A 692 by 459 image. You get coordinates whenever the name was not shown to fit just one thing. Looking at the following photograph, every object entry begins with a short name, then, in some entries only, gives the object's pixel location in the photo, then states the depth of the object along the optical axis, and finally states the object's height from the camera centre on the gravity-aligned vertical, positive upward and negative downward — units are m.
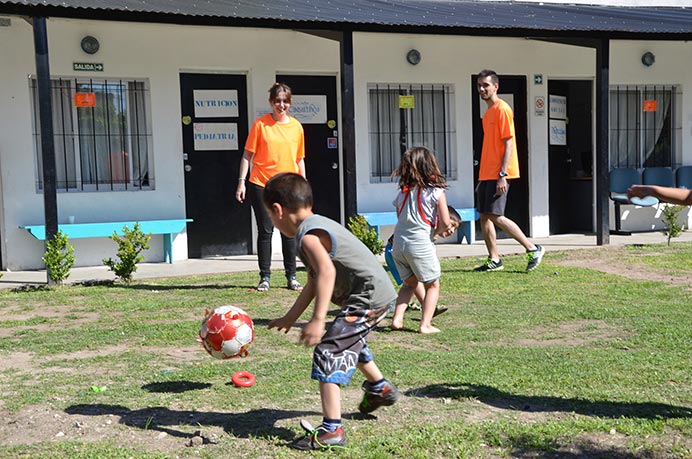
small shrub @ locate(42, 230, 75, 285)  9.18 -1.00
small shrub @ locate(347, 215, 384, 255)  10.12 -0.92
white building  10.70 +0.71
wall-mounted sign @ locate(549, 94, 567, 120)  13.66 +0.66
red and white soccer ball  4.86 -0.98
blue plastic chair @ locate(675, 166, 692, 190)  13.87 -0.50
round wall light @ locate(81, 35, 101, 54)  10.91 +1.48
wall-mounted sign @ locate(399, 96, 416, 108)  12.80 +0.77
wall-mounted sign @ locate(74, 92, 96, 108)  11.17 +0.81
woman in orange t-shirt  8.34 +0.00
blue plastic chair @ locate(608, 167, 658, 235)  13.62 -0.54
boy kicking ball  4.04 -0.69
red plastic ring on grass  5.10 -1.30
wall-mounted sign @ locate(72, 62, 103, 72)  10.93 +1.20
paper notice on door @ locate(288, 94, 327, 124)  12.09 +0.66
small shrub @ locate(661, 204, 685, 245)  11.96 -1.04
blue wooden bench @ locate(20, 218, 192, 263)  10.41 -0.82
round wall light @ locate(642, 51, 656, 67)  13.80 +1.40
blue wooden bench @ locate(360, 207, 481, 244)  11.85 -0.93
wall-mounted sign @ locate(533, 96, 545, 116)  13.38 +0.67
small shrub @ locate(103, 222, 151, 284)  9.30 -0.97
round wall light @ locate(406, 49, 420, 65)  12.54 +1.39
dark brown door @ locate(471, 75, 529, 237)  13.15 +0.16
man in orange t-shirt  9.31 -0.24
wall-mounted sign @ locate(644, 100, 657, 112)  14.16 +0.67
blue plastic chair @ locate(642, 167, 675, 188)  13.89 -0.48
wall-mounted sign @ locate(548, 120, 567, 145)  13.69 +0.27
